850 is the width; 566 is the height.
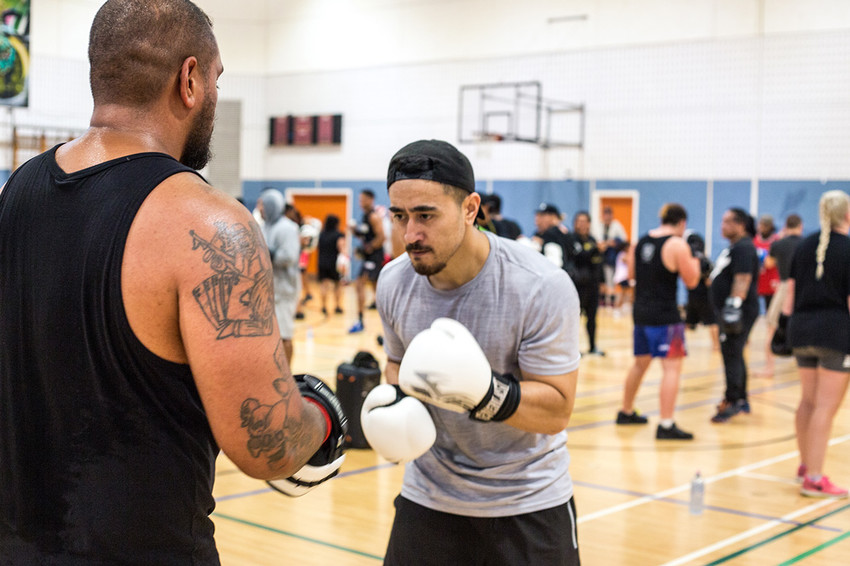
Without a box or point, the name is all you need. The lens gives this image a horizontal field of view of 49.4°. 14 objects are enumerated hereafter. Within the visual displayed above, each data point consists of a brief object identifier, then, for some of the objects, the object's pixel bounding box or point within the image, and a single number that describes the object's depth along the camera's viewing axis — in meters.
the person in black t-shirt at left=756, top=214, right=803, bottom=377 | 9.27
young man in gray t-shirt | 2.60
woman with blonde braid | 5.66
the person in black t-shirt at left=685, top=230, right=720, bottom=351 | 10.41
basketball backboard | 18.83
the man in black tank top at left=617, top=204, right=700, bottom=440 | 7.50
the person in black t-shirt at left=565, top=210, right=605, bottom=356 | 11.59
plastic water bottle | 5.49
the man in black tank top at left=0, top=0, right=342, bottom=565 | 1.58
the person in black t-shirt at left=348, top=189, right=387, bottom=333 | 13.35
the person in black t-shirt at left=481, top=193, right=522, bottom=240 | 7.85
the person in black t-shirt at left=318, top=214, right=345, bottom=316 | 15.55
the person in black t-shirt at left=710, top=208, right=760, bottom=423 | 8.21
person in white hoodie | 7.93
